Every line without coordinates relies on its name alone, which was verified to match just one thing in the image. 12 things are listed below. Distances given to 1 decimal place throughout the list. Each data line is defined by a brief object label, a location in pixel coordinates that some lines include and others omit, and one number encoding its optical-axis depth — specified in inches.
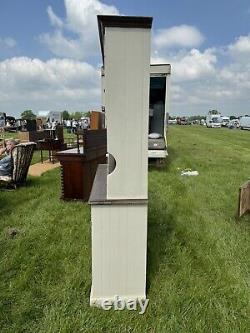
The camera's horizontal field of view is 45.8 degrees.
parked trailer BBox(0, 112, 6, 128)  1208.5
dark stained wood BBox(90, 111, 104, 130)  276.7
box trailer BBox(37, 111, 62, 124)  1410.8
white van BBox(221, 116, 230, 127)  2427.4
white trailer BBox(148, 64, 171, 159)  376.8
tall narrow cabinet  89.4
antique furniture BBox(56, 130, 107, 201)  215.9
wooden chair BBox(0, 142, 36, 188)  257.0
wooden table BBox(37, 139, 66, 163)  394.9
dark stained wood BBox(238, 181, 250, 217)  187.6
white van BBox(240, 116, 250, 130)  1880.7
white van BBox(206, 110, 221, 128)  2282.2
